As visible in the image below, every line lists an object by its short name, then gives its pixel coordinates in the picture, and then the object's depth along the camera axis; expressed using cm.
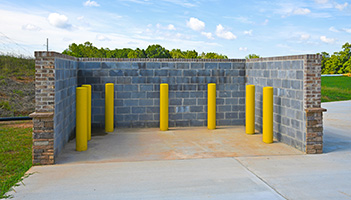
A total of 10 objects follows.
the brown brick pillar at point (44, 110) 716
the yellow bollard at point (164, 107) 1086
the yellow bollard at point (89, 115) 952
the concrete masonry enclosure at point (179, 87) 925
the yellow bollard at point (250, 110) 1032
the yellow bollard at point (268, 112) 892
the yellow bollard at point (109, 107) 1077
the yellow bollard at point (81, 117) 815
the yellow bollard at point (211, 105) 1115
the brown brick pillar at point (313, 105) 788
